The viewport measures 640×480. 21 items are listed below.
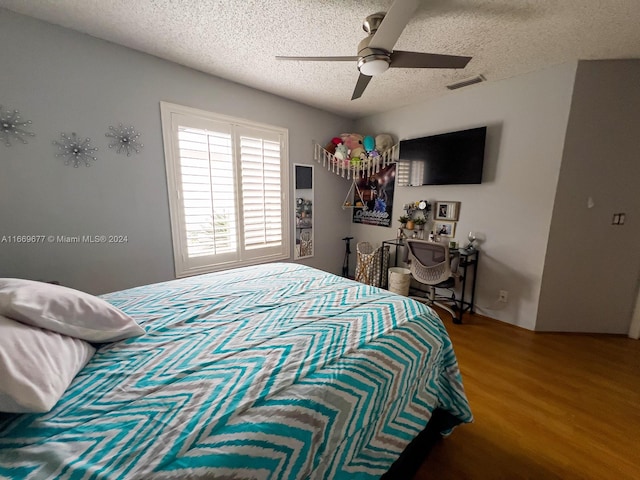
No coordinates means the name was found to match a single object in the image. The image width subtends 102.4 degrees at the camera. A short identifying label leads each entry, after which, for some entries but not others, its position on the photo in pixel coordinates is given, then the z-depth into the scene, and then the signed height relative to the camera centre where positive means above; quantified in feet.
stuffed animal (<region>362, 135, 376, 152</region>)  11.43 +2.70
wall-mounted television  8.83 +1.72
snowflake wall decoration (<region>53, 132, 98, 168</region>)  6.21 +1.23
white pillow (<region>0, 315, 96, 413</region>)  2.07 -1.52
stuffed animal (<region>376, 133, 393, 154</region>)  11.21 +2.70
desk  8.91 -2.70
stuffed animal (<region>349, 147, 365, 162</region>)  11.41 +2.29
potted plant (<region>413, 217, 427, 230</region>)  10.57 -0.69
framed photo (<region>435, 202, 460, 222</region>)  9.68 -0.20
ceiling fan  4.76 +3.01
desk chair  8.45 -2.03
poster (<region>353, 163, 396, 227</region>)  11.69 +0.30
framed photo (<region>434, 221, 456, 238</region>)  9.88 -0.90
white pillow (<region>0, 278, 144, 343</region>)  2.72 -1.29
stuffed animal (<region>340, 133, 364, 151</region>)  11.53 +2.84
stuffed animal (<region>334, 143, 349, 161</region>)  11.26 +2.25
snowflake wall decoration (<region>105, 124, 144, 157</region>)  6.82 +1.64
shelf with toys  11.27 +2.26
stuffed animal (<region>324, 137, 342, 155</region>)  11.64 +2.65
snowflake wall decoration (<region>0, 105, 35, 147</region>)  5.56 +1.56
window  8.00 +0.47
